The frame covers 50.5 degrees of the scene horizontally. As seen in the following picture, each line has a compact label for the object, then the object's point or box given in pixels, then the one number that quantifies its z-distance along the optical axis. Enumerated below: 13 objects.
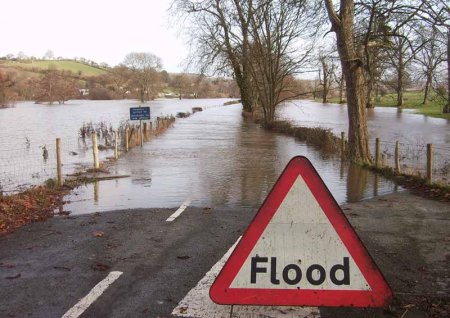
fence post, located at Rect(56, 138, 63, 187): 11.47
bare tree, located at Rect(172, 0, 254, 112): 38.53
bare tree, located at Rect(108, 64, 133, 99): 124.75
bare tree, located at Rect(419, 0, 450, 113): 12.62
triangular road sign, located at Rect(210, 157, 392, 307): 3.28
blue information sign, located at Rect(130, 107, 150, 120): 23.14
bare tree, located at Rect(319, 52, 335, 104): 29.69
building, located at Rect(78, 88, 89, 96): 125.38
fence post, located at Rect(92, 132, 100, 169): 14.83
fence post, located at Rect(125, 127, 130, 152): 21.71
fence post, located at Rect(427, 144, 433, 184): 10.82
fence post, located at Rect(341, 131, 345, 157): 18.16
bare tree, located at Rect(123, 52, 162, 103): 121.94
